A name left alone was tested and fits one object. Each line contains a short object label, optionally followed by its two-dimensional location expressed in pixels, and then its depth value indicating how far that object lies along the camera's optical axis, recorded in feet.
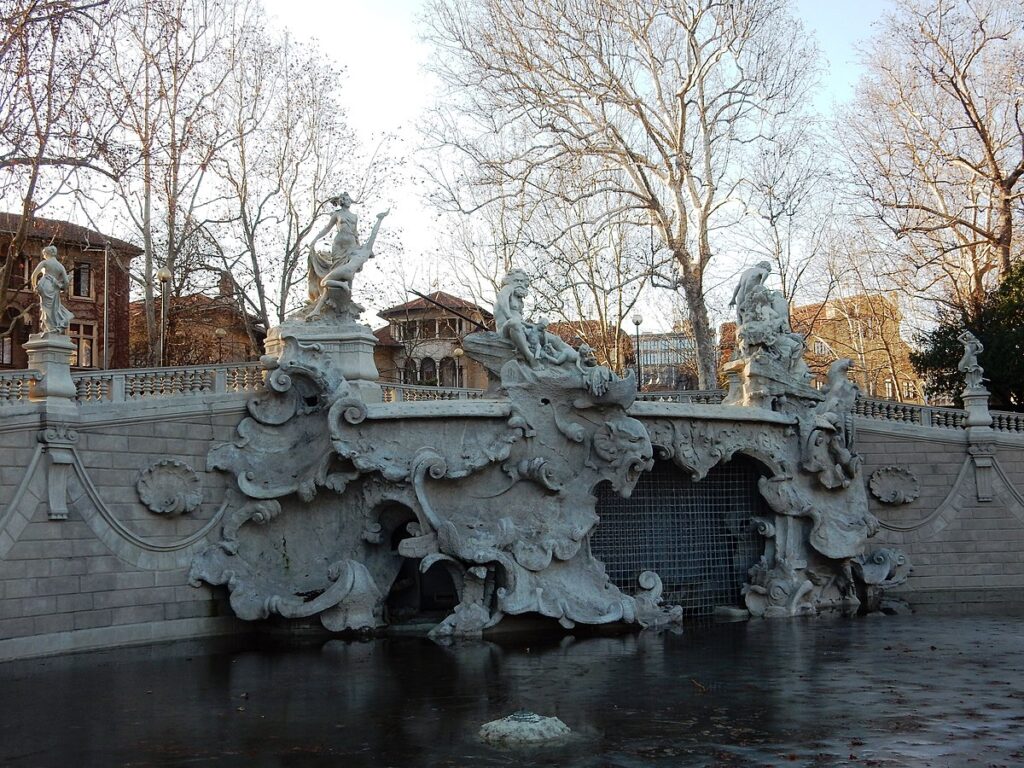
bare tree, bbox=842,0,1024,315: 103.35
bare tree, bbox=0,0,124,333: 68.49
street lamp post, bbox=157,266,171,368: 87.86
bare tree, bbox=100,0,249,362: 87.10
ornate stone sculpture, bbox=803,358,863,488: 66.80
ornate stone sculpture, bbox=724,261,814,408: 67.15
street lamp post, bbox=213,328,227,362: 99.25
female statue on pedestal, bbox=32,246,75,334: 54.93
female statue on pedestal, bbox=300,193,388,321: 64.08
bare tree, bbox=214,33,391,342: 96.27
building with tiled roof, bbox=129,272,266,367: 105.91
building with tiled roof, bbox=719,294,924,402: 130.72
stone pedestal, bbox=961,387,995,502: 79.92
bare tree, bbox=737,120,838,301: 98.37
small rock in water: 32.89
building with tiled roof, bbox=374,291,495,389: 127.95
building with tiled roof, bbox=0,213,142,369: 117.60
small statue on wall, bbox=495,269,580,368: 59.41
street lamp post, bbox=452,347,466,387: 126.63
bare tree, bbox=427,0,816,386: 94.99
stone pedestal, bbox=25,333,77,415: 53.93
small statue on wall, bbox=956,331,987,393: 80.02
